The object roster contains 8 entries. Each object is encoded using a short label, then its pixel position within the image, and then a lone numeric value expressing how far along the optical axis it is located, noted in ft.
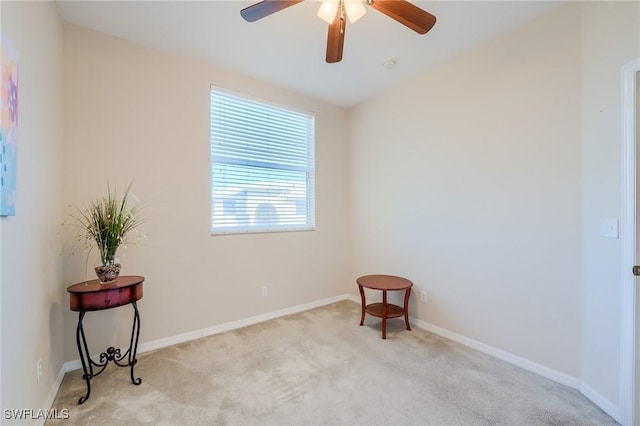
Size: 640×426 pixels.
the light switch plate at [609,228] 5.54
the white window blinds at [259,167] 9.66
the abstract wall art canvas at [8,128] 3.96
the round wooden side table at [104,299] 6.05
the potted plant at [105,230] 6.53
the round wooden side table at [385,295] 9.05
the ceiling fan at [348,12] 5.07
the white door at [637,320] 5.14
